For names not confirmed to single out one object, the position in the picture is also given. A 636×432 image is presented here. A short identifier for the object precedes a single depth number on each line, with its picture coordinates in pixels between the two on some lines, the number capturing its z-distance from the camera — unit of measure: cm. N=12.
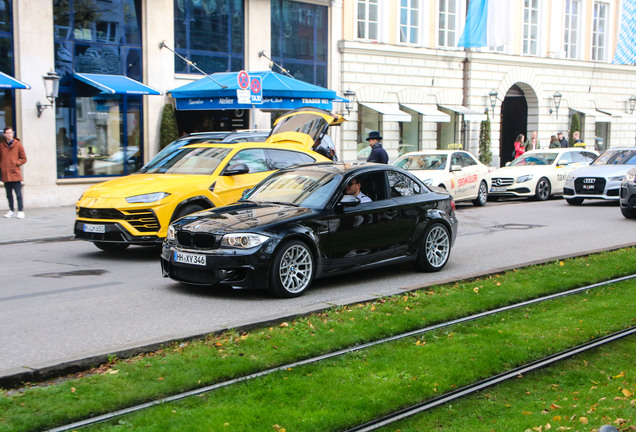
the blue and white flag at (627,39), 3678
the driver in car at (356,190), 991
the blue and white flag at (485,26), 3122
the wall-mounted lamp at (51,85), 1959
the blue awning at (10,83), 1822
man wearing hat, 1753
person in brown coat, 1758
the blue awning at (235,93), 2180
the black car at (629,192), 1708
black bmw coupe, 867
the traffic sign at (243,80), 1678
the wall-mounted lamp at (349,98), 2789
